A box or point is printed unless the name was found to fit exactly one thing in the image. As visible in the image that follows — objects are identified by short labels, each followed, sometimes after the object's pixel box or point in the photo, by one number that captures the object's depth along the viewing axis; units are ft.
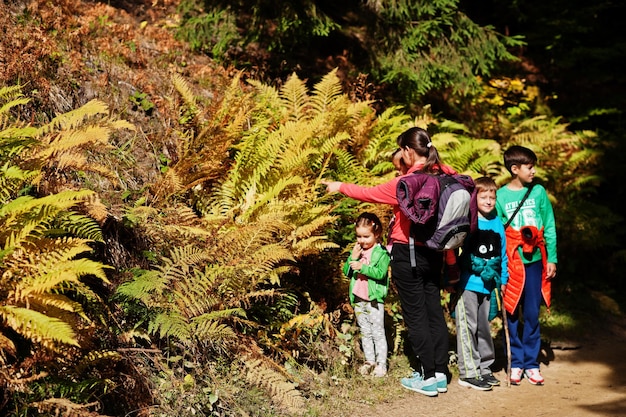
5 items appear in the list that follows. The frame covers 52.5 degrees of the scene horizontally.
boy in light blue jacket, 18.43
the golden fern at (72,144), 15.57
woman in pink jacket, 17.34
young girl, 17.97
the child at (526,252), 19.52
